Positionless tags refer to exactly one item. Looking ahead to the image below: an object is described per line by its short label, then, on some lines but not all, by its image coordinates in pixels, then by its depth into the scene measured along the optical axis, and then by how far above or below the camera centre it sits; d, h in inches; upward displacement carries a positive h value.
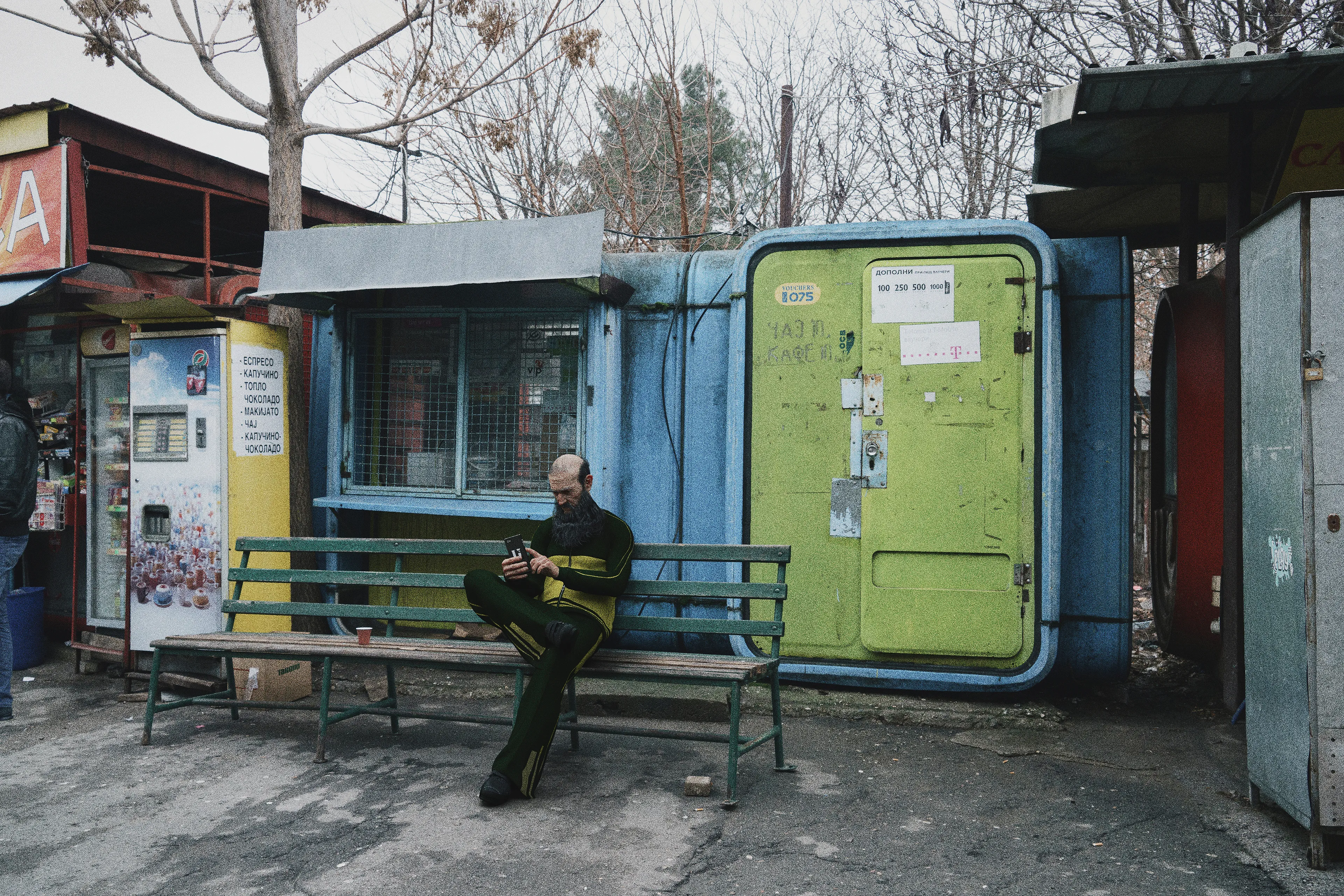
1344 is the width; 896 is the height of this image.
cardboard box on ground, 216.2 -52.9
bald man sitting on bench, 153.0 -26.0
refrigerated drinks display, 257.0 -9.4
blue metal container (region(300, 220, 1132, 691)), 198.8 +4.7
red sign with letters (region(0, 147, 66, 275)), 249.0 +63.4
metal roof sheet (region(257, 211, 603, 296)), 210.2 +44.2
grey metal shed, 124.2 -8.7
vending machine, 228.8 -3.6
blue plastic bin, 259.8 -48.6
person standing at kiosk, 211.3 -8.9
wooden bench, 162.7 -37.1
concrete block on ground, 156.6 -55.3
